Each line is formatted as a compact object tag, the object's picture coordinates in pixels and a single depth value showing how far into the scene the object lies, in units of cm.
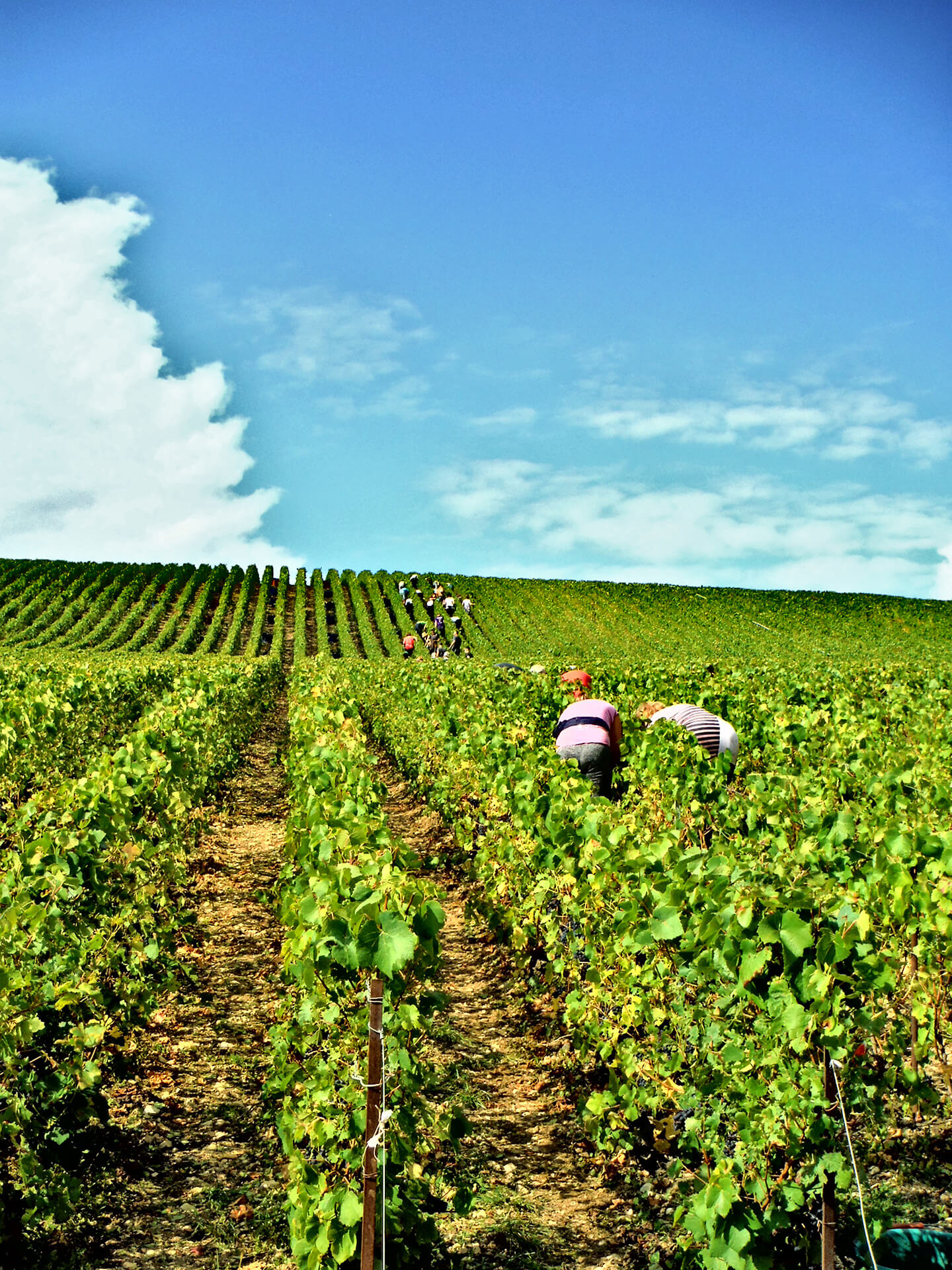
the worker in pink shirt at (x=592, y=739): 835
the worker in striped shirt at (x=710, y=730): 925
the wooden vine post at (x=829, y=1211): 319
